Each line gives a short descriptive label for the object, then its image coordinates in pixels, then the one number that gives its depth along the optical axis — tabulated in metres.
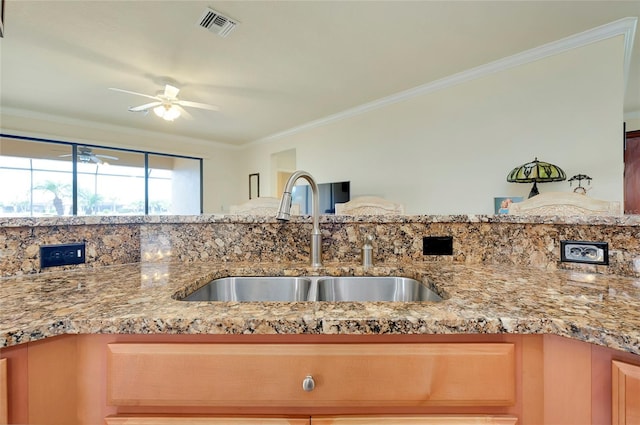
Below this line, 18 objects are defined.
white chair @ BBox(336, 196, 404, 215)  2.24
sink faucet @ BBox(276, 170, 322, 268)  1.04
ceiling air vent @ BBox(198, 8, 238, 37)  2.13
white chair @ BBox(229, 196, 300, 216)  2.55
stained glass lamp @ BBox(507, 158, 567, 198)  2.19
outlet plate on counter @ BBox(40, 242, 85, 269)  0.96
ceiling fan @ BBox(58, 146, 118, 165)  4.71
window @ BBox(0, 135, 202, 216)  4.25
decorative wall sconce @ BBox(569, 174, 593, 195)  2.28
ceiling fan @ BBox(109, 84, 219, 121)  3.06
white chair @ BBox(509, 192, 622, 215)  1.46
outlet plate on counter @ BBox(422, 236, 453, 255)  1.11
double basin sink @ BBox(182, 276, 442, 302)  1.00
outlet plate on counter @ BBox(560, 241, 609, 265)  0.92
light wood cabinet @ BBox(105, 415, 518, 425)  0.55
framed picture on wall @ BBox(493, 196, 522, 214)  2.63
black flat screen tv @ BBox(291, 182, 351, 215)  4.19
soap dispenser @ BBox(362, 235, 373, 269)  1.06
